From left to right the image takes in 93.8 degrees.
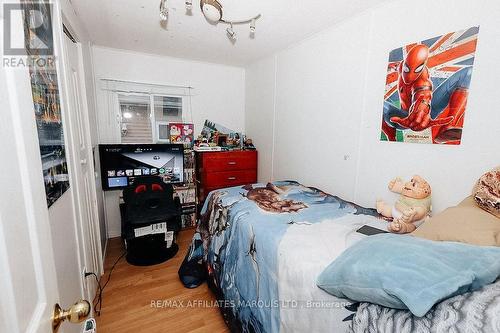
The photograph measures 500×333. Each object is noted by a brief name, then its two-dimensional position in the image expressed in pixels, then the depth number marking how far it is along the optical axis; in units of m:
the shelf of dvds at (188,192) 3.09
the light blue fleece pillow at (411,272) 0.67
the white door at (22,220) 0.39
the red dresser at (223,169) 2.97
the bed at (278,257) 0.94
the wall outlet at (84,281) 1.47
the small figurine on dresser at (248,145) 3.37
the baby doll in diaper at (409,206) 1.33
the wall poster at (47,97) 0.80
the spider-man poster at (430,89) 1.31
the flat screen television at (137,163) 2.69
